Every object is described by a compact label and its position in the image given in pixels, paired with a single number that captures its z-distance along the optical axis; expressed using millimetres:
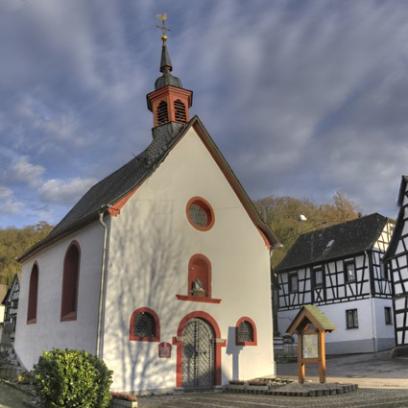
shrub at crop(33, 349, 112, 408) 12773
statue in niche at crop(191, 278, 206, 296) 18203
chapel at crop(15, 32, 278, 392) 16609
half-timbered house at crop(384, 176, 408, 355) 25688
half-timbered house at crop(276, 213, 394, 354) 31359
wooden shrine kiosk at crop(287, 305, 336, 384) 15867
